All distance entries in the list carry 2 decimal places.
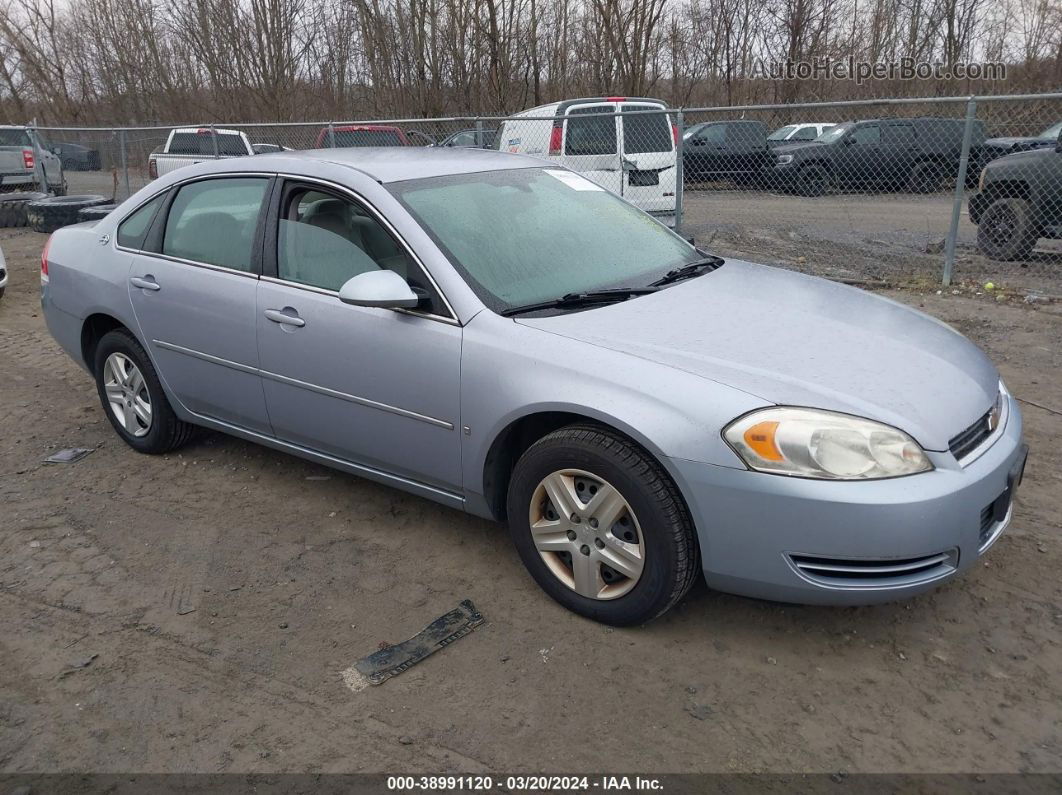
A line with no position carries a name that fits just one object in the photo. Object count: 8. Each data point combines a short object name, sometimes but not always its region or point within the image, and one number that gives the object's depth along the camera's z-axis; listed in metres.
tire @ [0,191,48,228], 14.00
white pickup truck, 15.23
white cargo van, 10.89
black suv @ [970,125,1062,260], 9.08
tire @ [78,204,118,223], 10.57
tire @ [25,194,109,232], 12.63
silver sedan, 2.71
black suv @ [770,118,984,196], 15.02
